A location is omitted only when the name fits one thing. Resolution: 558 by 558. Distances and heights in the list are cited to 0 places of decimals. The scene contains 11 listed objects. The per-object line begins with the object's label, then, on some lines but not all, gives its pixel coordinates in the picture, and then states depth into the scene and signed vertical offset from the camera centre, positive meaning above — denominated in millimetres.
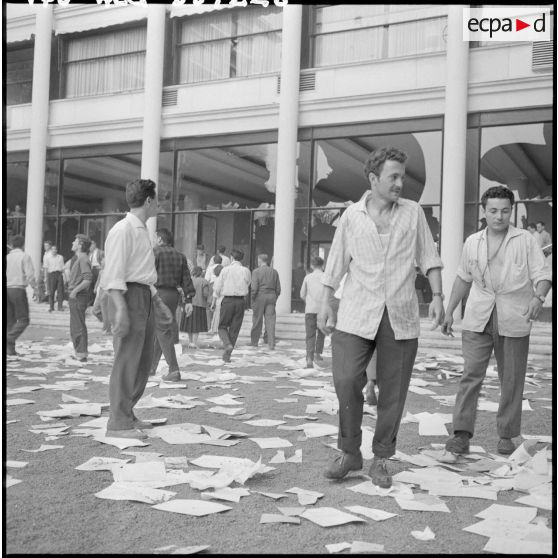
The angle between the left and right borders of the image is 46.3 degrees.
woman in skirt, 11594 -796
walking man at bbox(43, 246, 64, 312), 16891 -161
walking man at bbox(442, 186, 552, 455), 4555 -201
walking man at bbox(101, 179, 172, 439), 4859 -274
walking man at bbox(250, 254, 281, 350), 12164 -418
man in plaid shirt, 7535 -129
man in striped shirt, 3768 -175
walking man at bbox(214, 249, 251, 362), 10133 -376
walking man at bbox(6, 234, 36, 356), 9039 -301
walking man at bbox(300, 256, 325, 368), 9398 -473
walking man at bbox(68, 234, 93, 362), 9531 -346
